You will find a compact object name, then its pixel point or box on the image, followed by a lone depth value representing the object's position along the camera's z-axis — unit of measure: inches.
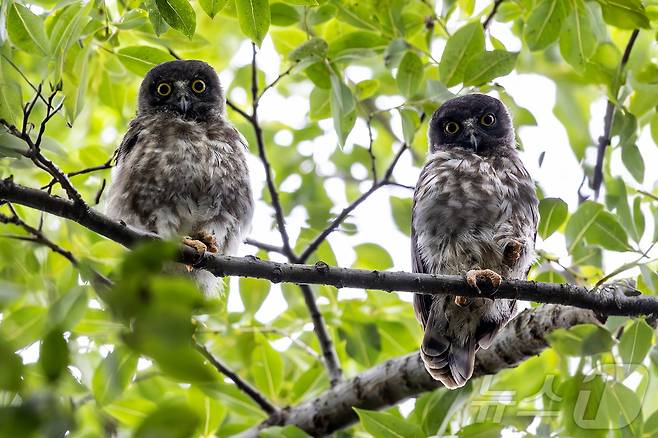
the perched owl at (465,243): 326.0
